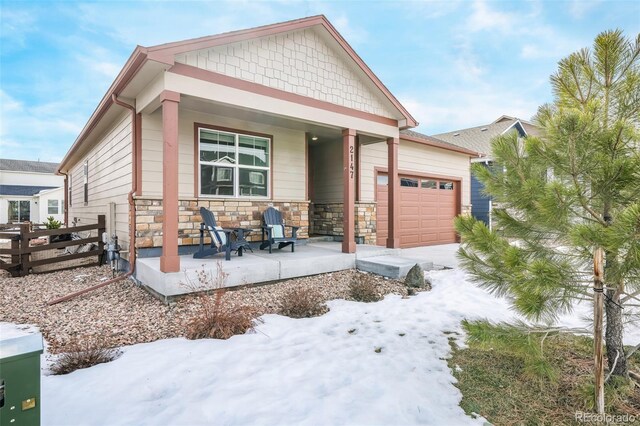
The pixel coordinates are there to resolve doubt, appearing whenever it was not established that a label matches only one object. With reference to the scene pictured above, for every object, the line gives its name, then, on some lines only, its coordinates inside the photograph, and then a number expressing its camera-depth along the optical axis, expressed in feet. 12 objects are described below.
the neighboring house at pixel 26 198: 73.46
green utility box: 4.48
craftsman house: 15.75
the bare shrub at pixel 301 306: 12.80
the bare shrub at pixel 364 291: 14.96
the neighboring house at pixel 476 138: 42.11
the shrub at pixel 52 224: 36.70
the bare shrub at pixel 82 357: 8.28
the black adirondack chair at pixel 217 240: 17.57
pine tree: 6.04
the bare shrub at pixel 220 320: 10.51
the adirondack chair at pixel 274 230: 20.31
